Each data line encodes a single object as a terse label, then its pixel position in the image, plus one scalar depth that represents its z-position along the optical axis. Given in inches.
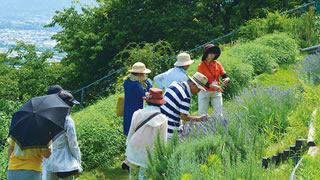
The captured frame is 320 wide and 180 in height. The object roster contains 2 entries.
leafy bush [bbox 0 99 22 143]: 402.6
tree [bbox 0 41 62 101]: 864.9
